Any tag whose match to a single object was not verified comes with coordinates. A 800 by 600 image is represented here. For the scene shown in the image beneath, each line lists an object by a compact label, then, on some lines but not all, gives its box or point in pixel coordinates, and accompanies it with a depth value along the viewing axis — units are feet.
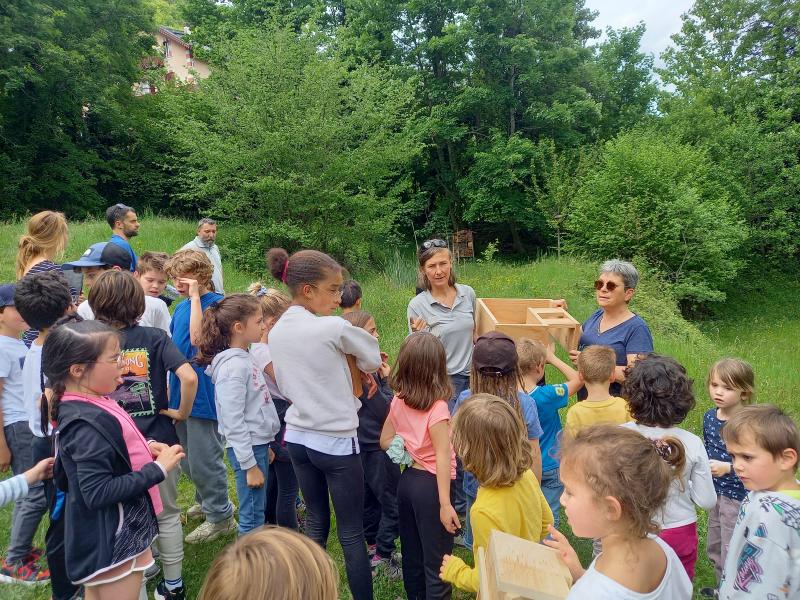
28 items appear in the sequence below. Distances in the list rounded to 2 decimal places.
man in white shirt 23.24
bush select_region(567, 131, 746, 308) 45.21
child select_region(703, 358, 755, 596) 10.34
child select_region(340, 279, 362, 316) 14.24
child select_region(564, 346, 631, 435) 10.87
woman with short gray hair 12.78
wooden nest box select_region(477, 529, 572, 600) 3.92
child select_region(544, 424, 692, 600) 5.24
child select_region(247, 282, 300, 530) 11.94
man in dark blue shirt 19.67
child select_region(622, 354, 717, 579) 8.61
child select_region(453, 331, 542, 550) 9.53
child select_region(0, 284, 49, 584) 11.02
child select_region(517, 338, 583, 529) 10.99
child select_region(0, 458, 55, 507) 7.51
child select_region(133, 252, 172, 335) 13.03
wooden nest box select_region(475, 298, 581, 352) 14.73
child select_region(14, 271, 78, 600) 10.14
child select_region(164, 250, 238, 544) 12.43
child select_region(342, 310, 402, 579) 11.63
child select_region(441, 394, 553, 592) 7.79
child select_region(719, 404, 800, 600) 6.67
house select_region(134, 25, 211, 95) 126.11
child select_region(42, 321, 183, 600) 7.50
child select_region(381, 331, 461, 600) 9.00
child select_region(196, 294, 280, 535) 10.71
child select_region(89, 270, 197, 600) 9.96
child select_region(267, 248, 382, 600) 9.04
